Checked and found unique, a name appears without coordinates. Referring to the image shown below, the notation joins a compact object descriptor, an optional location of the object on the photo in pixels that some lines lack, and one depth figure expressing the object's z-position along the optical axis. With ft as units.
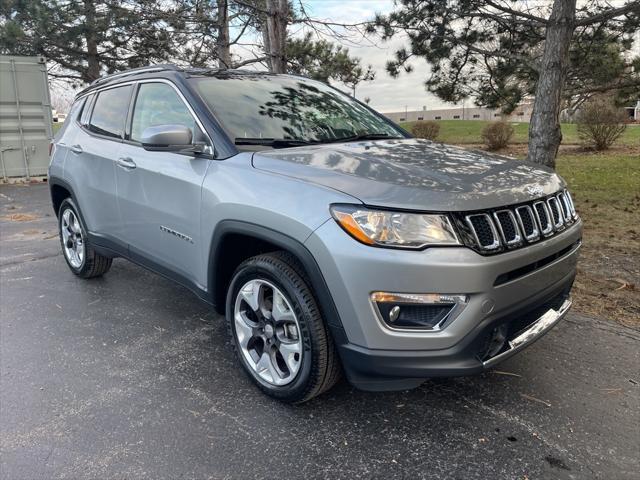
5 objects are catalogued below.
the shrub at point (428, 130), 62.34
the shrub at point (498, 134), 56.49
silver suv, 7.26
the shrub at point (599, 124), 49.39
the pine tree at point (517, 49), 20.94
